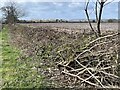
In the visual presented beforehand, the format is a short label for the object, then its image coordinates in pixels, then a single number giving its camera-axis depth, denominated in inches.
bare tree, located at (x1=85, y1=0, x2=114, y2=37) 114.1
